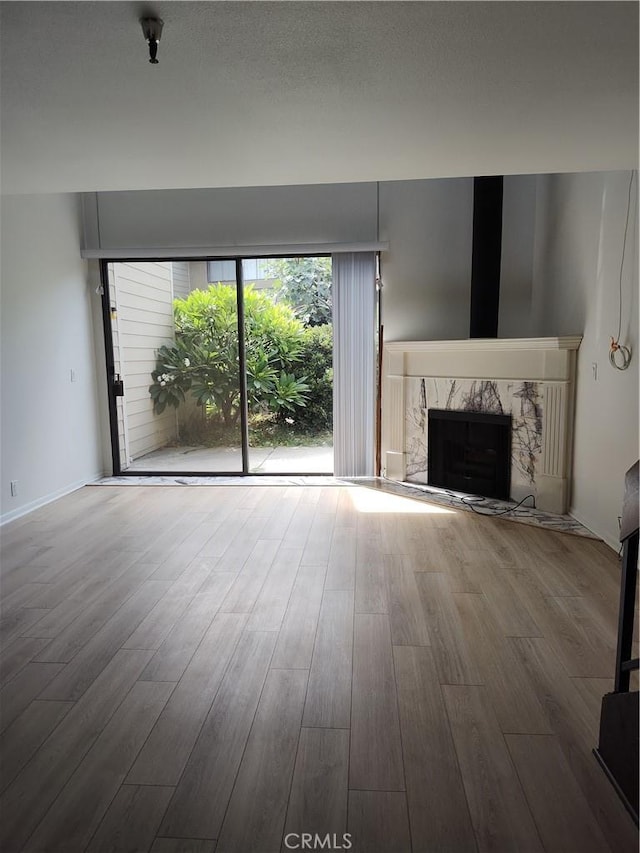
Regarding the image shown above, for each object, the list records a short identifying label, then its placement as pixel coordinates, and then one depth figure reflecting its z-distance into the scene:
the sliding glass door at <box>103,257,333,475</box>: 5.77
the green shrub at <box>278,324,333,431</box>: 6.77
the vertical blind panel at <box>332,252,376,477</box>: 5.34
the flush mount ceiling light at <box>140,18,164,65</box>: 1.64
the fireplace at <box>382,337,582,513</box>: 4.26
